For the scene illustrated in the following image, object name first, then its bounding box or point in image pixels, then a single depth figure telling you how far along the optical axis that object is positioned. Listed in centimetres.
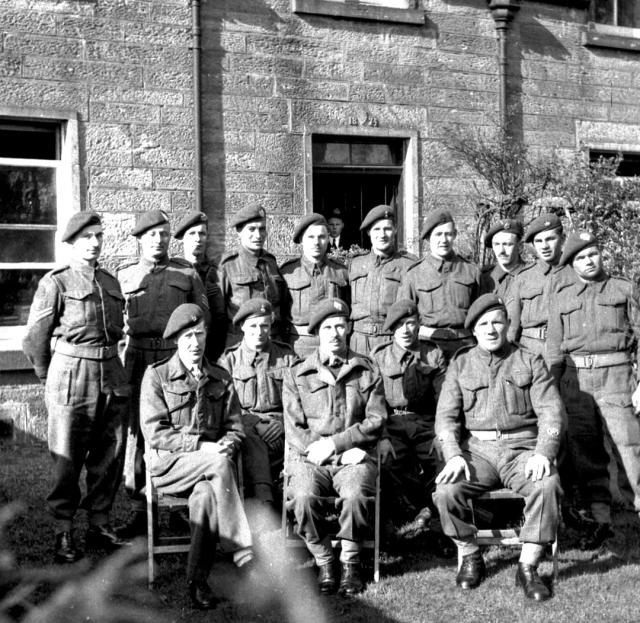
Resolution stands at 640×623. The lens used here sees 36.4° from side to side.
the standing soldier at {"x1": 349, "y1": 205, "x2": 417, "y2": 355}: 728
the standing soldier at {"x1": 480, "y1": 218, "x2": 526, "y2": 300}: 743
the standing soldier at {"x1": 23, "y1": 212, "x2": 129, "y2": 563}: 590
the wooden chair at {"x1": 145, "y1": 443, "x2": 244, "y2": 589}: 539
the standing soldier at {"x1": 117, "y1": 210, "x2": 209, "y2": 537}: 647
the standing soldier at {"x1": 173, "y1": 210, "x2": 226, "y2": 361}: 720
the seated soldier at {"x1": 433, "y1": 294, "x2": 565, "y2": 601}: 536
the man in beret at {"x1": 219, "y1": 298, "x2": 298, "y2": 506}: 635
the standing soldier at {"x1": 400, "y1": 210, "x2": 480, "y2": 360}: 712
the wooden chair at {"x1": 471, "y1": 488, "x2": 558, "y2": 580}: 552
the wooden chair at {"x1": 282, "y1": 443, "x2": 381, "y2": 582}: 550
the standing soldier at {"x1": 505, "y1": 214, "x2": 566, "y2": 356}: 703
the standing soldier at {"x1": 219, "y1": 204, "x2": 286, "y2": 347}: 718
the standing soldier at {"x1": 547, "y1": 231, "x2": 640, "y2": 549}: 632
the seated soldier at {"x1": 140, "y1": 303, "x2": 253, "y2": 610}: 518
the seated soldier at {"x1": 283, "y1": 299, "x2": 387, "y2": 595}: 542
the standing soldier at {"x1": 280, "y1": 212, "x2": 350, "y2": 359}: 722
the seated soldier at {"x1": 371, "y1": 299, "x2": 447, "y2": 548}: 638
